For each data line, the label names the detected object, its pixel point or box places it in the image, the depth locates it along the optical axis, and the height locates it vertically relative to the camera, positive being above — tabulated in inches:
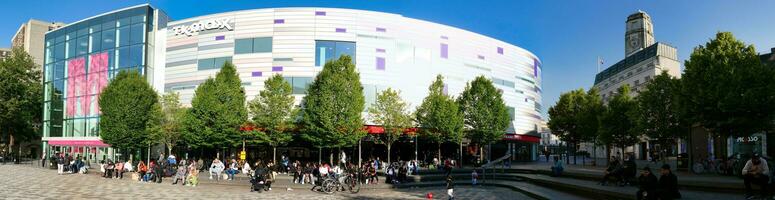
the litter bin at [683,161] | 1075.3 -67.3
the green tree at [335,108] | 1325.0 +55.2
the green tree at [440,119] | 1444.4 +30.3
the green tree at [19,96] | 2159.2 +140.4
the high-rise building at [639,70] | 2481.5 +348.5
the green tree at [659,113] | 1173.6 +44.7
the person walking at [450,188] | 740.6 -92.0
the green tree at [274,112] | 1379.2 +44.8
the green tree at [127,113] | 1514.5 +41.1
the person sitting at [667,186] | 470.0 -54.7
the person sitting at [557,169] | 970.7 -80.4
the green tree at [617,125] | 1460.4 +16.9
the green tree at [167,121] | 1493.6 +17.3
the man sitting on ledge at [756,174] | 508.4 -45.9
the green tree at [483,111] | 1526.8 +58.6
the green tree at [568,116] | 1784.0 +54.4
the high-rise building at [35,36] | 3193.9 +606.0
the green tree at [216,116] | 1387.8 +32.5
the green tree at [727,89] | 857.5 +78.4
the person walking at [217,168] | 1113.4 -97.4
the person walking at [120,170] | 1200.2 -111.2
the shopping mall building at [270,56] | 1622.8 +265.1
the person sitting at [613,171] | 695.8 -60.4
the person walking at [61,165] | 1331.2 -110.6
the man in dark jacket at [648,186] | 478.3 -56.3
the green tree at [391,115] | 1419.7 +39.5
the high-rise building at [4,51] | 4116.6 +658.9
